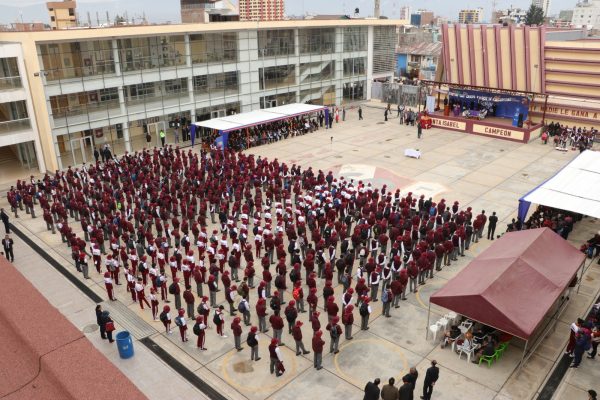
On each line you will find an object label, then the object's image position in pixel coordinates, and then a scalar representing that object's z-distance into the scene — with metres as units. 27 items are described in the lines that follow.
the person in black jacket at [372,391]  10.07
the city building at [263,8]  183.88
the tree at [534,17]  132.62
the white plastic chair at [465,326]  13.02
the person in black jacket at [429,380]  10.80
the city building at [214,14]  45.19
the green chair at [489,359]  12.23
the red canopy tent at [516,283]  11.71
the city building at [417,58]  87.94
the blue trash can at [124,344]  12.76
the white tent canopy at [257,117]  32.62
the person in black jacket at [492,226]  19.02
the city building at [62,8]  66.06
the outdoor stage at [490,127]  35.12
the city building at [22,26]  36.41
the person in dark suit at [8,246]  17.92
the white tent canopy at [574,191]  17.62
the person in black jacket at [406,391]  10.27
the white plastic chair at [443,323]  13.36
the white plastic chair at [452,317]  13.58
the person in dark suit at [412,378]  10.32
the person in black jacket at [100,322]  13.45
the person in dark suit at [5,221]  20.53
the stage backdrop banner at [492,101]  37.50
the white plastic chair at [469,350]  12.40
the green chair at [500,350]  12.46
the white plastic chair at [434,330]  13.15
